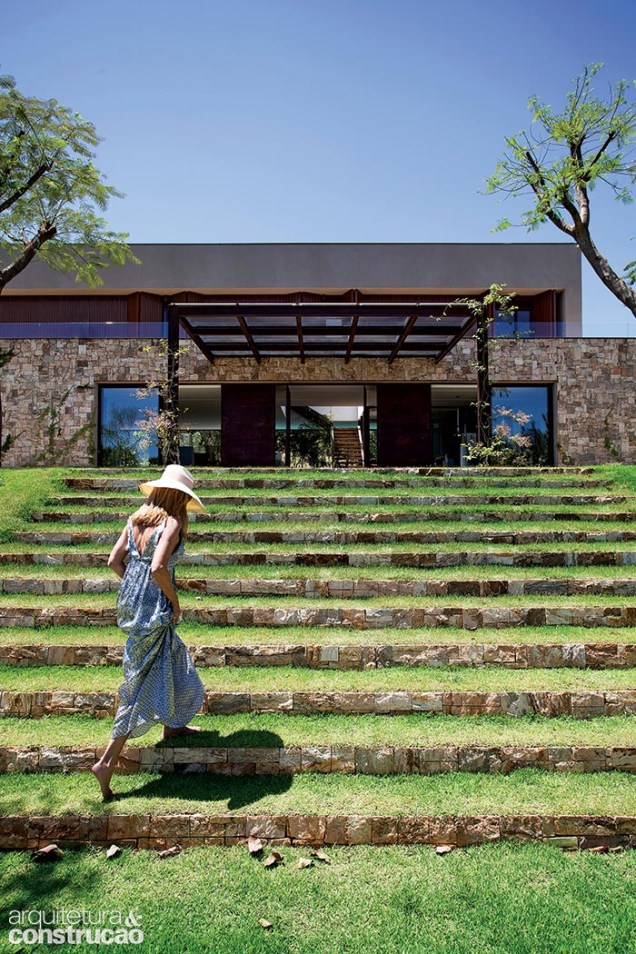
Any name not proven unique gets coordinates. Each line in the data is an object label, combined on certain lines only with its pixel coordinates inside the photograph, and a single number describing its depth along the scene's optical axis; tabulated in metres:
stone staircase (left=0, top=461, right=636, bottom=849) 3.16
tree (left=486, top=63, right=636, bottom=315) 11.84
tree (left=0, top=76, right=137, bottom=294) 12.40
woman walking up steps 3.37
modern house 17.67
